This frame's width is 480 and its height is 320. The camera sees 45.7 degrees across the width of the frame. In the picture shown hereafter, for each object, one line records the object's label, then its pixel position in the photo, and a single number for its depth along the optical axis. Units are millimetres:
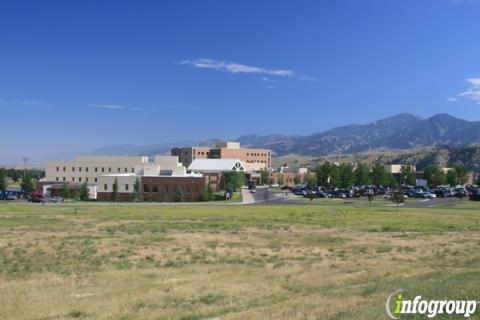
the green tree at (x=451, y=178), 173000
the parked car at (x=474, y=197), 108850
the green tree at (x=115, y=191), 135125
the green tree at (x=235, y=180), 169612
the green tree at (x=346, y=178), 156250
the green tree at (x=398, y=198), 86881
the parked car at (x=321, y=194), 131262
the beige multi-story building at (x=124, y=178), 136250
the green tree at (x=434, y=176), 172625
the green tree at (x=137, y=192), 129325
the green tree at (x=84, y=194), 134250
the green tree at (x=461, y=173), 184450
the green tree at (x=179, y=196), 131000
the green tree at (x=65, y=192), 135625
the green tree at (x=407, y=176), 175625
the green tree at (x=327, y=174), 158875
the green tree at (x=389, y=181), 166000
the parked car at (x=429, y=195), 119575
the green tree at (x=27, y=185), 148625
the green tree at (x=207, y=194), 129500
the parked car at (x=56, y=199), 117875
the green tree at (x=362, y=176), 161875
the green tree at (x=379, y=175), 165250
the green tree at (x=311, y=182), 177200
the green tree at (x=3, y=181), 151150
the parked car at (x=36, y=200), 116625
